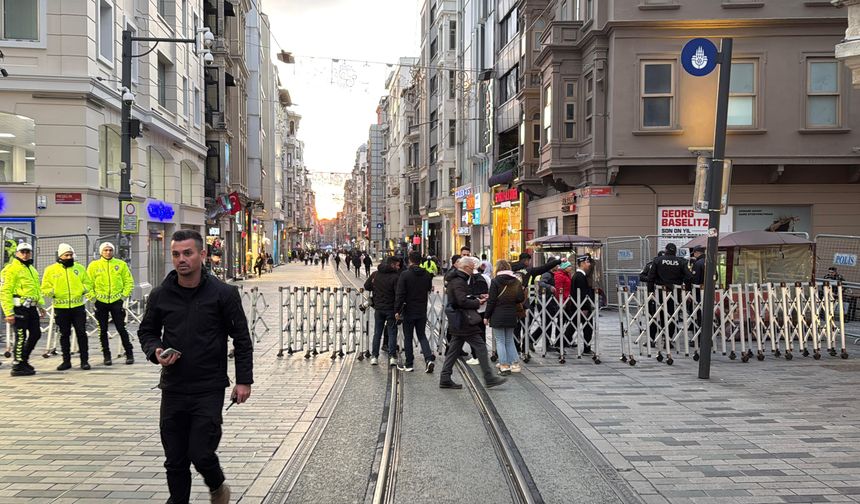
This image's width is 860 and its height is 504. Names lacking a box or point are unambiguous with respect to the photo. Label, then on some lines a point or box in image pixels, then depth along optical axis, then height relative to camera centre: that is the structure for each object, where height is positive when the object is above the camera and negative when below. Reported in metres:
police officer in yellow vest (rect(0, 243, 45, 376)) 10.45 -0.90
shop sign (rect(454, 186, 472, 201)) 45.58 +3.19
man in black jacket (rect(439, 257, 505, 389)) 9.94 -1.15
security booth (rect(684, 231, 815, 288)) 15.17 -0.34
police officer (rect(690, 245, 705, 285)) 15.00 -0.51
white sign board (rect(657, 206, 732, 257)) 22.86 +0.61
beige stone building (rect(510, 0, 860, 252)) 21.81 +3.72
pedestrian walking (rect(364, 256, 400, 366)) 11.65 -0.84
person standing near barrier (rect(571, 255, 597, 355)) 12.52 -0.94
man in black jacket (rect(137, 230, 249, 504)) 4.61 -0.71
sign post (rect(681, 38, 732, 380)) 10.10 +0.63
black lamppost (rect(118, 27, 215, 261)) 16.31 +2.58
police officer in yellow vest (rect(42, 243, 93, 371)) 10.63 -0.75
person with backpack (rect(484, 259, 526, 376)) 10.86 -0.89
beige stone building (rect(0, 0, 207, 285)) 17.84 +3.15
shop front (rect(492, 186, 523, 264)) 33.66 +0.92
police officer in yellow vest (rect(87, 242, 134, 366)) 11.17 -0.73
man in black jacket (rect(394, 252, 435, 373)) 11.13 -0.91
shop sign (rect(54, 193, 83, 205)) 18.19 +1.07
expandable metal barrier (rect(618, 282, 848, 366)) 12.23 -1.29
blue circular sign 10.58 +2.69
